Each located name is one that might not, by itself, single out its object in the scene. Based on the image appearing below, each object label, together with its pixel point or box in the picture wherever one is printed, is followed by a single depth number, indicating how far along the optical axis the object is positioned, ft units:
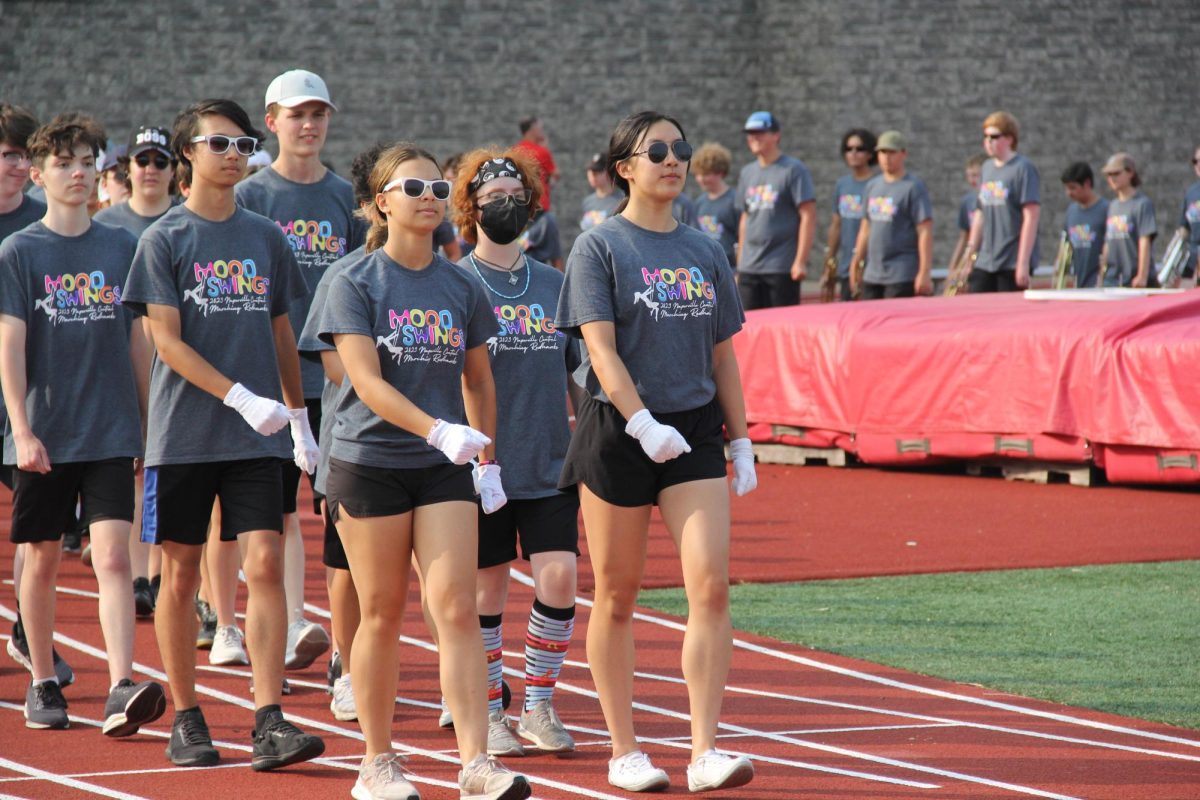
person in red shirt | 128.96
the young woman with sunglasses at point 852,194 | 108.68
